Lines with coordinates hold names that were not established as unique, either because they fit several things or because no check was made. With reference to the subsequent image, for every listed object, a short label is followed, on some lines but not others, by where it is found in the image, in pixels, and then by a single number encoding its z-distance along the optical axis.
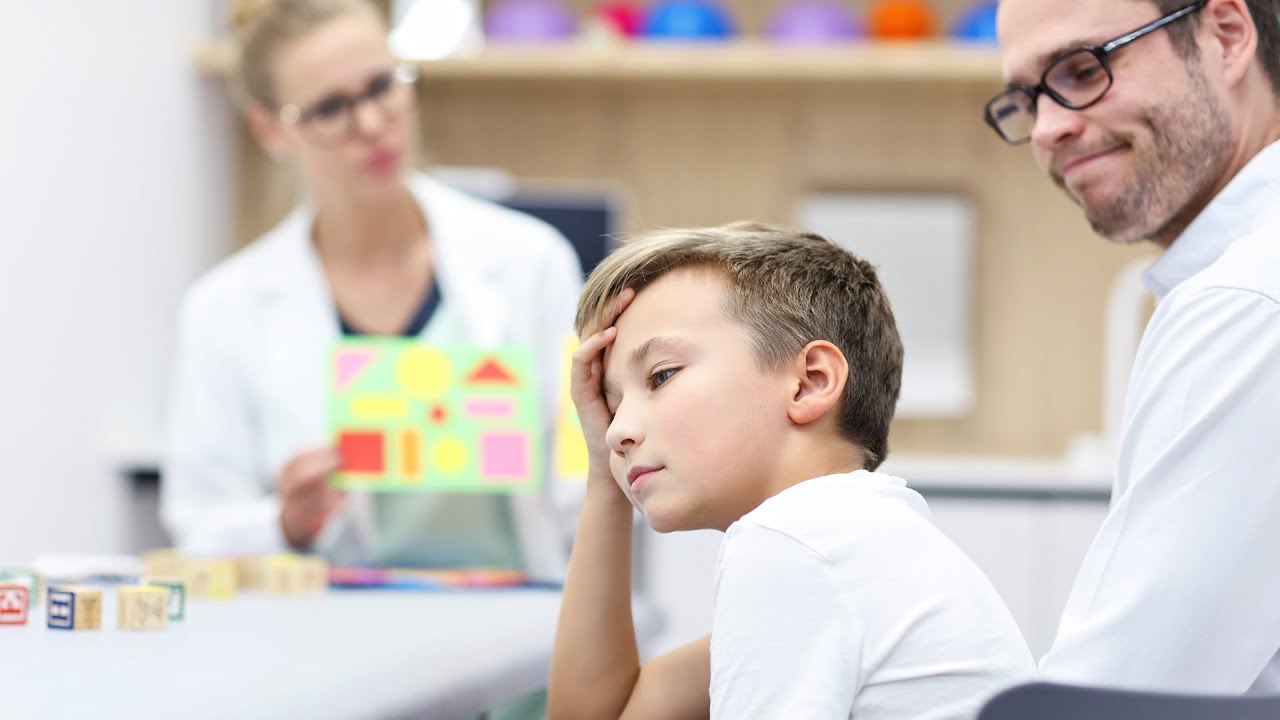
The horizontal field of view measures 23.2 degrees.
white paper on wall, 4.95
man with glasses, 2.52
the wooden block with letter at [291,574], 3.08
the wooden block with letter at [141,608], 2.78
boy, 2.29
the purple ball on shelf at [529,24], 4.75
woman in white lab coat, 3.46
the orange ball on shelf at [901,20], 4.67
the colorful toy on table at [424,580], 3.14
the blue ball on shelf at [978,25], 4.63
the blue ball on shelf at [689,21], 4.69
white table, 2.51
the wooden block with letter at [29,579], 2.86
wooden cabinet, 4.92
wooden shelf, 4.62
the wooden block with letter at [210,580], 3.01
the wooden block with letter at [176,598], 2.83
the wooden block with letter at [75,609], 2.77
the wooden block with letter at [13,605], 2.78
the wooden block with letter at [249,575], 3.09
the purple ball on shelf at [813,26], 4.68
